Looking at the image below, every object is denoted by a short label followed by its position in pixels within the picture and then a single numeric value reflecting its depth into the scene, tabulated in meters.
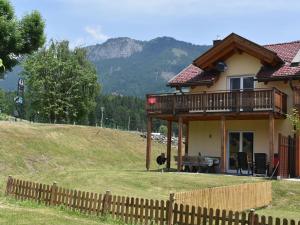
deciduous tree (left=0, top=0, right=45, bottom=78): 12.07
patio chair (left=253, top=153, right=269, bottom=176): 25.17
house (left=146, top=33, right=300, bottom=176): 24.94
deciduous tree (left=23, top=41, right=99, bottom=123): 67.19
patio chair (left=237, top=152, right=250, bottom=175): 26.80
